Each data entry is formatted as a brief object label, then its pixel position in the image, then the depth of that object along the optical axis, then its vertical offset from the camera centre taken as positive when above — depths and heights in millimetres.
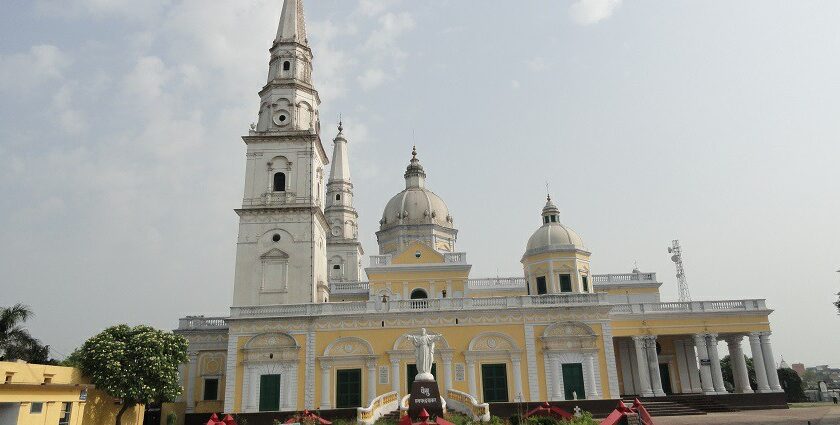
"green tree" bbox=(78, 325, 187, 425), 27219 +2581
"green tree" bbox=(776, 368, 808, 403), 52500 +1425
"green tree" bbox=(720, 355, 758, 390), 60772 +3280
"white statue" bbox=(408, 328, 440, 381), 24953 +2484
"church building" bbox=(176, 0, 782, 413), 30844 +4739
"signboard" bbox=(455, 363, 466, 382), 30969 +1952
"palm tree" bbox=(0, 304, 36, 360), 36062 +5678
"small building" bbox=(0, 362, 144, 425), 22688 +1056
